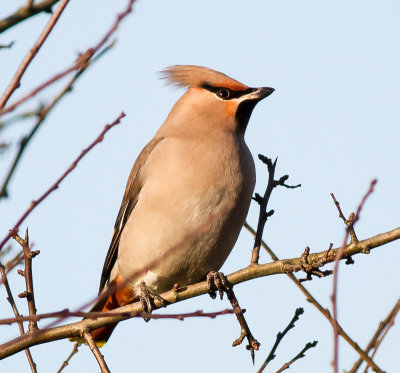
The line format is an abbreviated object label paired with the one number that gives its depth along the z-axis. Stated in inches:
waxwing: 392.2
